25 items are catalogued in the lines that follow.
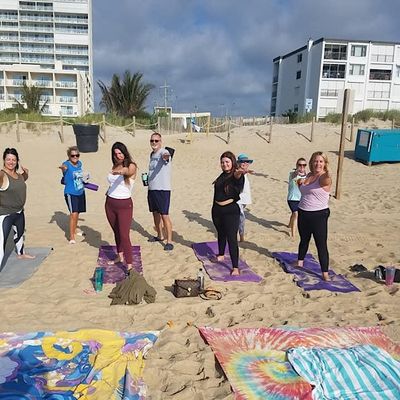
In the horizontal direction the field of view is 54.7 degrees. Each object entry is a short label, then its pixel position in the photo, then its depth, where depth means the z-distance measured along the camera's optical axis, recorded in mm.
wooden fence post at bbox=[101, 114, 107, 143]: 19258
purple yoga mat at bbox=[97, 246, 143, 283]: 4656
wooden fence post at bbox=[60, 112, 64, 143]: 19308
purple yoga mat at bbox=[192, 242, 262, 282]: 4664
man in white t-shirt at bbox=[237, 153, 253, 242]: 5848
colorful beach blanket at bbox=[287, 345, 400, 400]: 2555
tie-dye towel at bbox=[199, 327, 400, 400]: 2607
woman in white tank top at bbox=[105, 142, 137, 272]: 4508
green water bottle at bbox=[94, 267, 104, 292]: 4238
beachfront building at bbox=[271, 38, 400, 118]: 49572
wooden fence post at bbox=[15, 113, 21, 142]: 18875
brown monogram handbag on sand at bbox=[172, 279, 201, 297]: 4129
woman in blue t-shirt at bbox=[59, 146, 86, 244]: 5703
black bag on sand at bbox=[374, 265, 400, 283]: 4562
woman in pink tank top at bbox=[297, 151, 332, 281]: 4492
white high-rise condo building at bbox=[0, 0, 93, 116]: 65125
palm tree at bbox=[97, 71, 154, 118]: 32188
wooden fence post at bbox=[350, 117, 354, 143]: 20094
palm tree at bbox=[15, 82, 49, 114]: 37344
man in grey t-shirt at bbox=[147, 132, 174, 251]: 5586
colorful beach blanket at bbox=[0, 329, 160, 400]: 2564
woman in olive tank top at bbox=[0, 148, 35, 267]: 4613
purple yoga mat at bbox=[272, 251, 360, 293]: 4410
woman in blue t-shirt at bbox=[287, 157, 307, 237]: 6168
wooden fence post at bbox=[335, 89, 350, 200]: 9220
